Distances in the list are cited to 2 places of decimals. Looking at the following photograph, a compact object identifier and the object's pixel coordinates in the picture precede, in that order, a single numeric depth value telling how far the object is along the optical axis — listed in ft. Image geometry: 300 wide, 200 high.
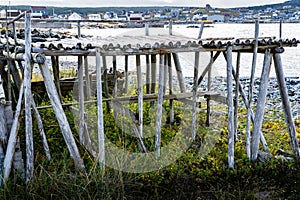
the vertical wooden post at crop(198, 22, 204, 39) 29.96
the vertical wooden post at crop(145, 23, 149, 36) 30.42
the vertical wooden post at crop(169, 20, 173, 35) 32.22
